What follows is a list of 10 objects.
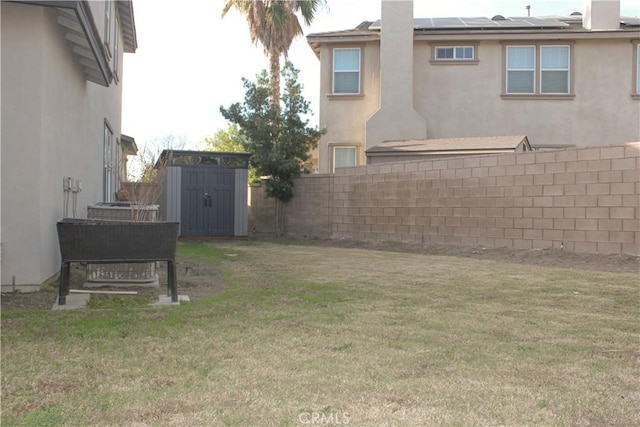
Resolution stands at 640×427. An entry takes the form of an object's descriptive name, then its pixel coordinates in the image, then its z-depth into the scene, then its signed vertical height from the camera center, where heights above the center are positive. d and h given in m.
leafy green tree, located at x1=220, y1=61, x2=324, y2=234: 19.00 +2.44
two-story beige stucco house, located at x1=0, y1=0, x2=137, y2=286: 6.83 +0.97
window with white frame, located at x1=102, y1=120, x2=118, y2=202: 13.96 +0.96
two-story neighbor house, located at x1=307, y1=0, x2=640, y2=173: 19.72 +4.21
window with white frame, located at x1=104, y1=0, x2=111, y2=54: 11.62 +3.57
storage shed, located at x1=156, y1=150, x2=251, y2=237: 18.48 +0.41
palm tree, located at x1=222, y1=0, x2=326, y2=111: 22.56 +6.95
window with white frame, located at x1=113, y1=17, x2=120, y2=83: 14.19 +3.72
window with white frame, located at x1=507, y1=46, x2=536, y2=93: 20.02 +4.56
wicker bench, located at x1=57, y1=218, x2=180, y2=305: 6.25 -0.40
